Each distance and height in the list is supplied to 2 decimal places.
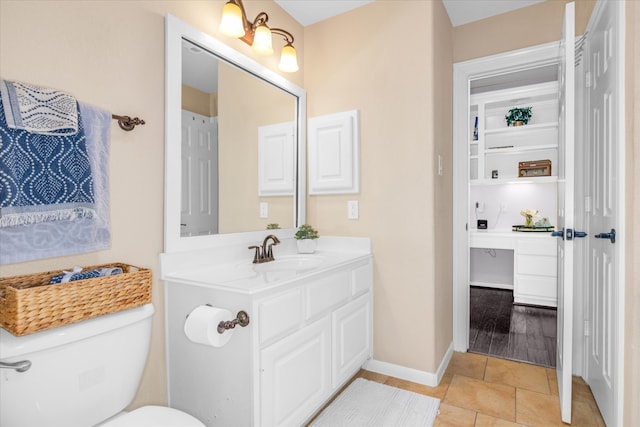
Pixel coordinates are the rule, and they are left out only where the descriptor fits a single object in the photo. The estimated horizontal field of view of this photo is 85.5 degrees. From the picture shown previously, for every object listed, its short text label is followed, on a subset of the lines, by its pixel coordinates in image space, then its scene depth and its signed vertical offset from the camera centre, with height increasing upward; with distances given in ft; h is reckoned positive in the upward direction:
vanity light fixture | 5.49 +3.15
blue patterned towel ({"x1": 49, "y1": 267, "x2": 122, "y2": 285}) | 3.58 -0.68
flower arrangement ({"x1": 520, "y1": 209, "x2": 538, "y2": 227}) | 13.51 -0.12
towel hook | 4.44 +1.18
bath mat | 5.78 -3.50
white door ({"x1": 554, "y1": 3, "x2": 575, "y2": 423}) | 5.62 +0.07
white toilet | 2.95 -1.55
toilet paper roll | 4.08 -1.37
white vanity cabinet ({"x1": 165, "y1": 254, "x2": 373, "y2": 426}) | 4.32 -1.97
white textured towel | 3.42 +1.07
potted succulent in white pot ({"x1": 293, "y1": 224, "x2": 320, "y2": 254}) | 7.47 -0.59
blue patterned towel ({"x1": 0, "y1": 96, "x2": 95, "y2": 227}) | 3.44 +0.36
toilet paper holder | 4.13 -1.33
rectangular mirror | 5.20 +1.26
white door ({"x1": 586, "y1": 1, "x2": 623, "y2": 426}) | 5.01 +0.14
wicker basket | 3.04 -0.85
